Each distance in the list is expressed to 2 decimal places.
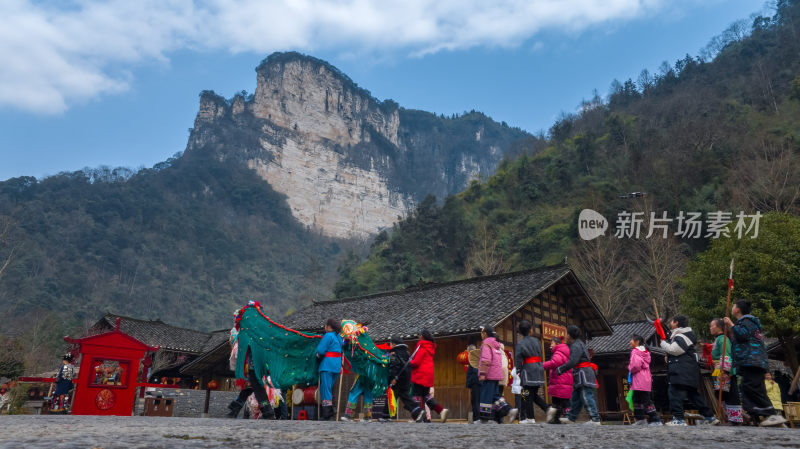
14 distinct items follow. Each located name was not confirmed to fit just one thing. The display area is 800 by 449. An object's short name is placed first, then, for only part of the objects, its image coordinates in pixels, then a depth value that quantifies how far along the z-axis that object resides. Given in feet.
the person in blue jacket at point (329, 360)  26.29
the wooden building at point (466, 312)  45.68
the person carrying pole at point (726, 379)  23.06
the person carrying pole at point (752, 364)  20.59
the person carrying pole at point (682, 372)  22.93
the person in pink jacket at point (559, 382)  26.73
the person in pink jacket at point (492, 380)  25.91
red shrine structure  32.12
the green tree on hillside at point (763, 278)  49.44
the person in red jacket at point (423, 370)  27.40
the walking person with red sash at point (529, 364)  26.55
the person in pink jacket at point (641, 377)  25.76
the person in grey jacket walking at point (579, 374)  25.50
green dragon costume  27.78
